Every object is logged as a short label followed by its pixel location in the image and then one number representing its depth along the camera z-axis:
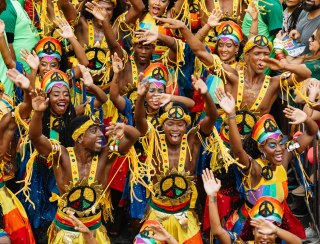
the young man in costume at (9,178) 10.22
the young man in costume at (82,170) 10.00
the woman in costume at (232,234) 9.62
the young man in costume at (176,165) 10.27
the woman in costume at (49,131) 10.75
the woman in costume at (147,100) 10.86
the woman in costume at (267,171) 10.40
